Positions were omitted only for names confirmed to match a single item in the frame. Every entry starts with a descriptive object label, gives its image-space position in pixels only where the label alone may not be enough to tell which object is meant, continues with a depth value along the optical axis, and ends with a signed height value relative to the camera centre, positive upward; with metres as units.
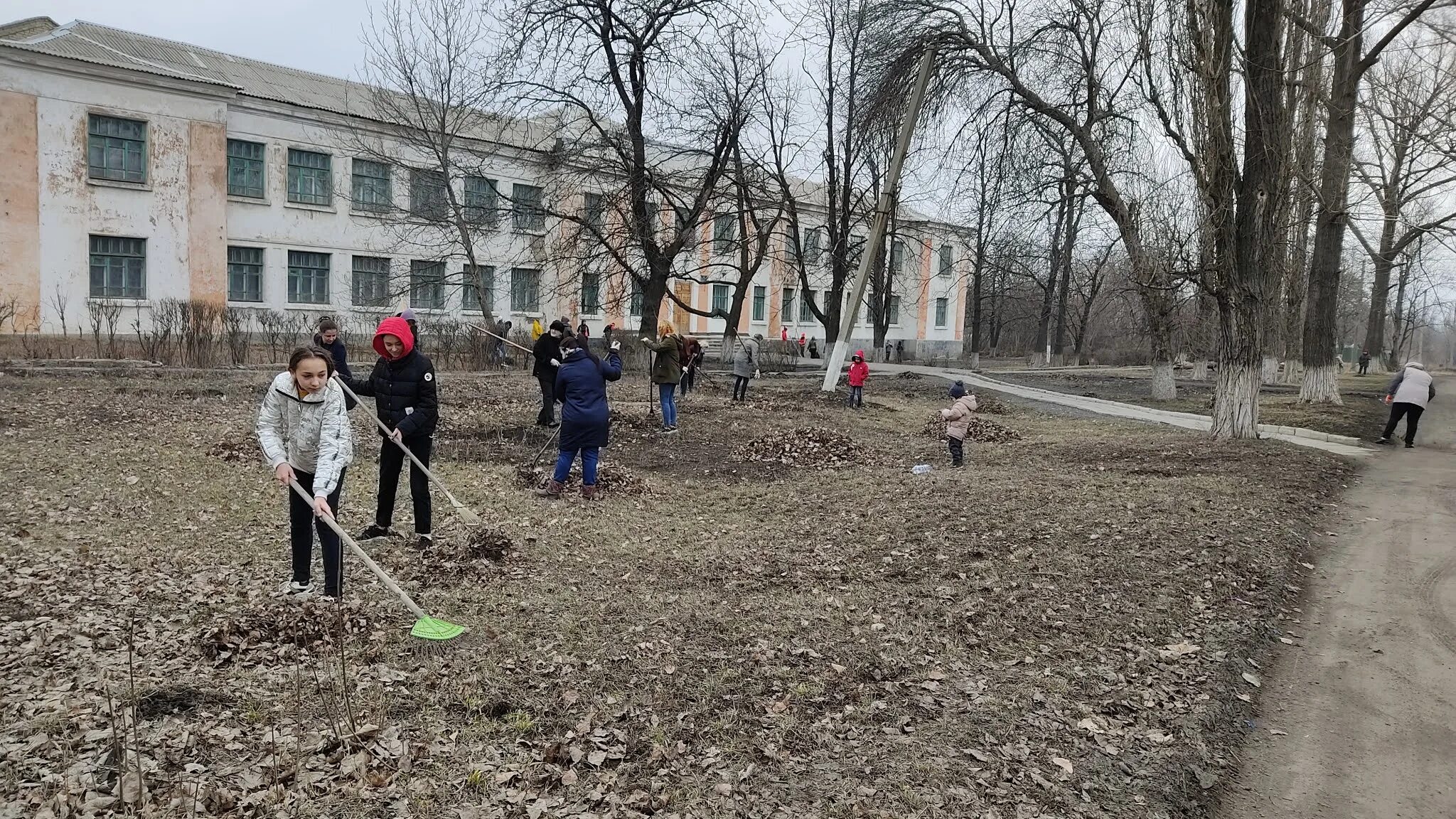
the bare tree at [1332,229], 18.78 +3.31
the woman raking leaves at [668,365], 13.74 -0.28
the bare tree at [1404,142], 18.06 +5.97
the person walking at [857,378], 18.25 -0.51
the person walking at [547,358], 12.21 -0.23
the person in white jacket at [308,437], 5.24 -0.63
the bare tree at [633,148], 22.08 +5.43
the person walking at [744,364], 18.77 -0.32
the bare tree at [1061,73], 19.83 +6.77
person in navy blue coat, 8.64 -0.58
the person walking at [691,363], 19.50 -0.35
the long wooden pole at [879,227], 19.22 +2.97
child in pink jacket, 10.94 -0.79
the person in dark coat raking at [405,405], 6.82 -0.53
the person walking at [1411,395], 12.81 -0.33
